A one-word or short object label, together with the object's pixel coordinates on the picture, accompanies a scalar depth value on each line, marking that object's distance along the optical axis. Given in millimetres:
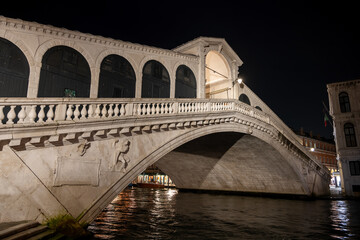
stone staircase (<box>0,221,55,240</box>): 5737
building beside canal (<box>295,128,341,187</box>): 49031
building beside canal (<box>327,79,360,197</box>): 25125
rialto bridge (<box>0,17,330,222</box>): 7410
